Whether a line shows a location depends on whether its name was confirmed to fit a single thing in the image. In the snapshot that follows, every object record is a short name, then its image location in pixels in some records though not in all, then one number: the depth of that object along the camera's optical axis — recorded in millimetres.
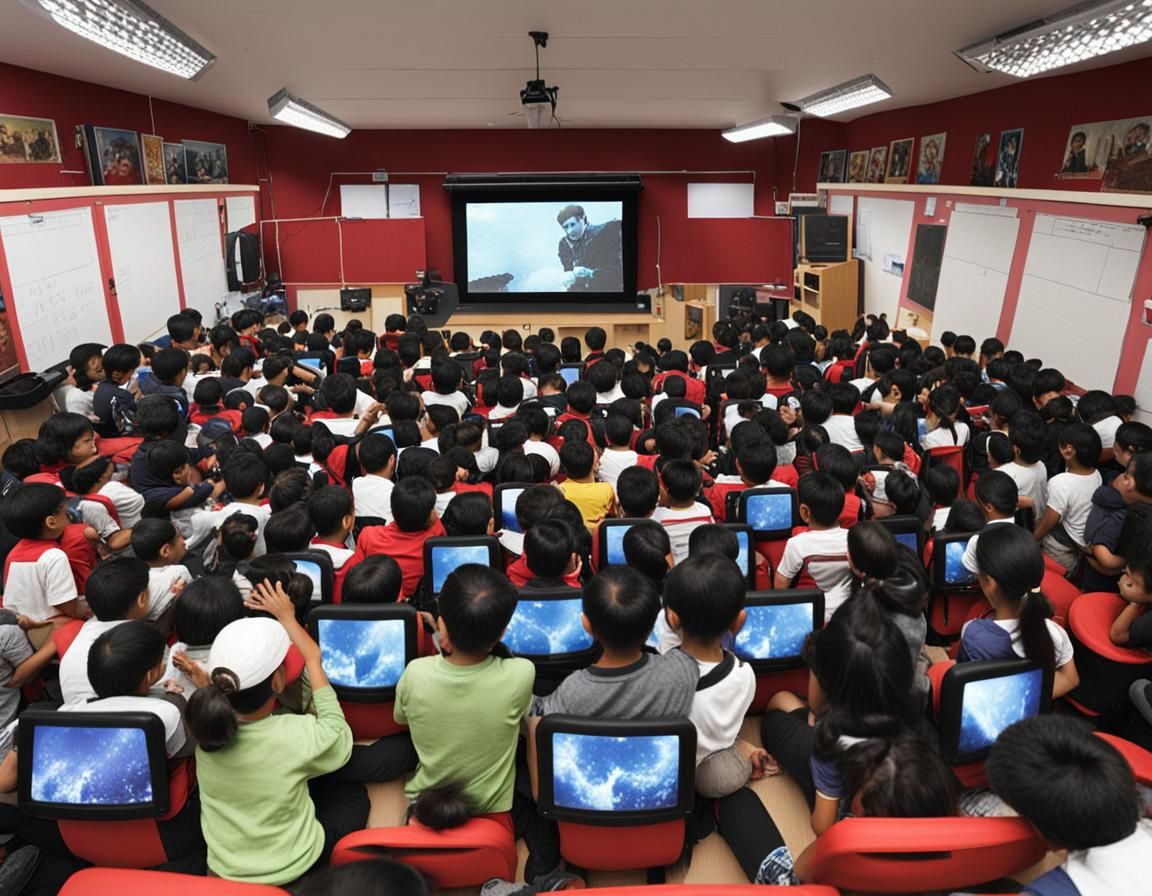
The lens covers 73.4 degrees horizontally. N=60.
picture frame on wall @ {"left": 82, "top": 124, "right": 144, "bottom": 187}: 6332
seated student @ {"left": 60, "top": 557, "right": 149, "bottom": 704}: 2242
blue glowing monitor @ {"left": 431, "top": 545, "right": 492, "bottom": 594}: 2844
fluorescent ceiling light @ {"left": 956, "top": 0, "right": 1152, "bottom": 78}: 3580
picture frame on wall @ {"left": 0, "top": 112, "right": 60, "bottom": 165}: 5199
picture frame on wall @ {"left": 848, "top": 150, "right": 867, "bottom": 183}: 9875
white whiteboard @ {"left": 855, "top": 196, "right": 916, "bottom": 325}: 8797
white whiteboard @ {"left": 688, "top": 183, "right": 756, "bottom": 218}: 11641
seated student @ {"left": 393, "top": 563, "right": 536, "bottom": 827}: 1993
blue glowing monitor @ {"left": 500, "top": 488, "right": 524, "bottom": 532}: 3465
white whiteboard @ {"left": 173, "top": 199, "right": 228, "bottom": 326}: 8133
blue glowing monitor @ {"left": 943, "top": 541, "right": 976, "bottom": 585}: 2881
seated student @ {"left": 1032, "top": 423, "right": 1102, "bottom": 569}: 3494
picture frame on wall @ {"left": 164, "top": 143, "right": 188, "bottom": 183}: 7896
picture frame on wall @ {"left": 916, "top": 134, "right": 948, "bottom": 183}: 7957
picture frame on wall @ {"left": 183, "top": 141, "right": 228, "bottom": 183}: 8570
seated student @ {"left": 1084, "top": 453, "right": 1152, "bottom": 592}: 3084
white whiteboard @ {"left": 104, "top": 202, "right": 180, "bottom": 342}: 6617
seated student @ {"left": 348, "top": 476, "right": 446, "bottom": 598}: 3059
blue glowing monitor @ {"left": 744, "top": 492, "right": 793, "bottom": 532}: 3379
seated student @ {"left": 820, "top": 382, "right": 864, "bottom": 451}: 4461
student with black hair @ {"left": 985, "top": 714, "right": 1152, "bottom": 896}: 1420
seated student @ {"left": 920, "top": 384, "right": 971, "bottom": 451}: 4297
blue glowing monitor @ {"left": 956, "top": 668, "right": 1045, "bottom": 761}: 2035
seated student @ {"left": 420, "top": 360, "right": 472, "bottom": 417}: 5082
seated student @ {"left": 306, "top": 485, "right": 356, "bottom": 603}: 2988
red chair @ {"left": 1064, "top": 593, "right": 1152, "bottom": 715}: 2441
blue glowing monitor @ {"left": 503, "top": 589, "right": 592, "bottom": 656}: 2467
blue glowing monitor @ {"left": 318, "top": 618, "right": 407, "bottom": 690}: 2312
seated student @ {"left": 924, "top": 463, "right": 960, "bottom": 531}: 3416
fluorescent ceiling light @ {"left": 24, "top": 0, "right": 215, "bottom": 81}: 3574
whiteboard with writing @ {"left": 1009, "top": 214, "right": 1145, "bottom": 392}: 5156
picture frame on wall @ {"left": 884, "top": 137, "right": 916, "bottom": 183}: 8648
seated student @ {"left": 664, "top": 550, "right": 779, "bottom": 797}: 2080
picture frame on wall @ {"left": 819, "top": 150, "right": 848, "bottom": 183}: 10570
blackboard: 7941
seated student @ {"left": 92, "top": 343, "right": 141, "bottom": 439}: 4707
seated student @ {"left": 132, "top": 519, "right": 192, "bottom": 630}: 2658
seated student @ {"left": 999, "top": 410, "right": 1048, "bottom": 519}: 3705
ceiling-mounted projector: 5707
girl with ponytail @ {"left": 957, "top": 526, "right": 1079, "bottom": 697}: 2188
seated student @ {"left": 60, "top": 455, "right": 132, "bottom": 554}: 3262
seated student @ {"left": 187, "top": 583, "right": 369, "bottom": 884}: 1852
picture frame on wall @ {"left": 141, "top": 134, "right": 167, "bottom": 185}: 7352
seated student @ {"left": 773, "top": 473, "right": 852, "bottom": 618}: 2898
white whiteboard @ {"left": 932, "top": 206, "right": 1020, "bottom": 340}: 6723
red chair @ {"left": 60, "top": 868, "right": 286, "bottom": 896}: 1465
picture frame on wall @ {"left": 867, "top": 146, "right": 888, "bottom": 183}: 9244
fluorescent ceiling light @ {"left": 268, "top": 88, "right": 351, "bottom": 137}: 6863
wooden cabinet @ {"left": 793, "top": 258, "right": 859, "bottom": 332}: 9875
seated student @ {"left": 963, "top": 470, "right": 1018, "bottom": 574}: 3207
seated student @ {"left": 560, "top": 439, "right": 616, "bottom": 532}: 3549
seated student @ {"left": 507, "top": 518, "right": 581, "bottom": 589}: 2672
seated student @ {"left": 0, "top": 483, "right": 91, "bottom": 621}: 2789
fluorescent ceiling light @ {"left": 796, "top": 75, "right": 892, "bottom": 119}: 6219
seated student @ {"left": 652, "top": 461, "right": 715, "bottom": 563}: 3230
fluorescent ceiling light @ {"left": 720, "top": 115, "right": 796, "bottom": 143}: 8680
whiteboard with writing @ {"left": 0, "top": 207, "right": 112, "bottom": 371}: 5121
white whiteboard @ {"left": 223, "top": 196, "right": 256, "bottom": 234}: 9758
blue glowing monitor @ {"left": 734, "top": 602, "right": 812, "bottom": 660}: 2430
